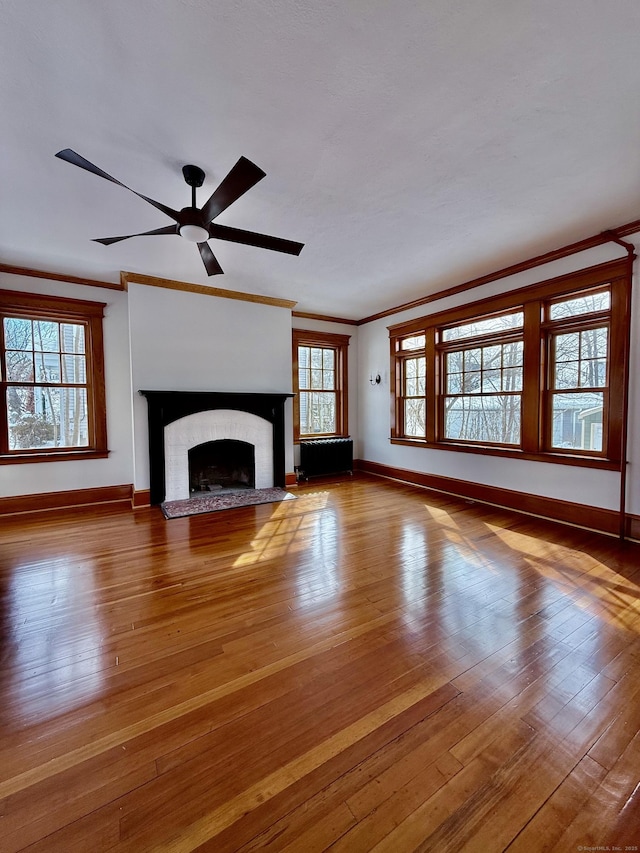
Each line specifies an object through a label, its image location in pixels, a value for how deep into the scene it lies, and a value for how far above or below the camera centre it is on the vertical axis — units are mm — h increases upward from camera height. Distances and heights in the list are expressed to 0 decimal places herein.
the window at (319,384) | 6102 +476
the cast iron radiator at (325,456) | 6008 -814
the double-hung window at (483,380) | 4270 +392
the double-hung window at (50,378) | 4191 +422
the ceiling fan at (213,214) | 1853 +1308
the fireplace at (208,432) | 4570 -302
